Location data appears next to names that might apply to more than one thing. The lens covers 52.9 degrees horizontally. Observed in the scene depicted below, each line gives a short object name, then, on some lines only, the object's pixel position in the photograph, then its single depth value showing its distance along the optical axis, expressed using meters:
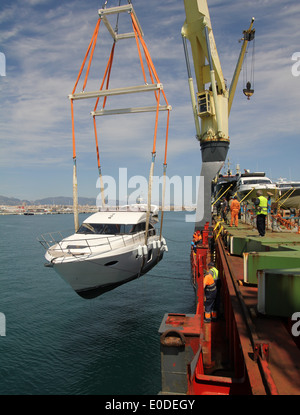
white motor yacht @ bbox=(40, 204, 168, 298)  11.02
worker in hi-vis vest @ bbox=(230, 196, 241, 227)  13.75
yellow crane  20.92
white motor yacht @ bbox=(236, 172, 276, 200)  22.44
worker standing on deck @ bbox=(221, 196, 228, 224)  19.13
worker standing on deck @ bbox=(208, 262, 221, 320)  8.86
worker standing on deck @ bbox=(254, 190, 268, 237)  9.44
